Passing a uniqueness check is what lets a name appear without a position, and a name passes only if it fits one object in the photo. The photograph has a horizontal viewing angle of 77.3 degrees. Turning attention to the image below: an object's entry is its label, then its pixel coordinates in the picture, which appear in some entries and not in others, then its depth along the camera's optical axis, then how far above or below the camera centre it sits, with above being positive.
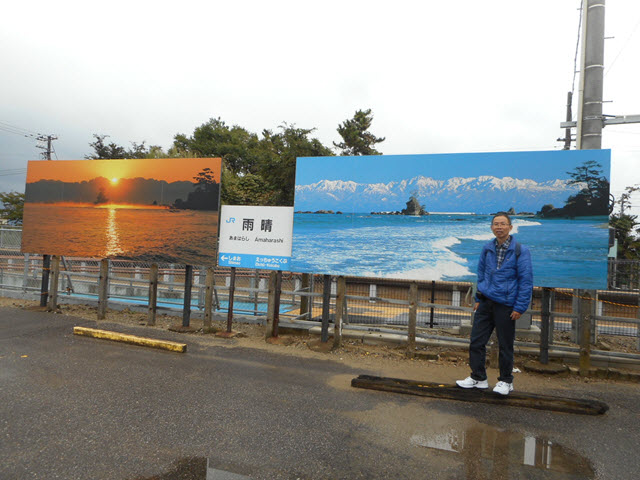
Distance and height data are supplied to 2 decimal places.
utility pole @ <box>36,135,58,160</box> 49.46 +10.11
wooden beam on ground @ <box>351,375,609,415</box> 4.45 -1.70
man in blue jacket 4.60 -0.54
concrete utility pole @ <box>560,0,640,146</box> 7.04 +3.21
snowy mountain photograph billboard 5.89 +0.58
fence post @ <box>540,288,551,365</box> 6.04 -1.12
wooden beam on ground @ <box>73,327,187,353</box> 6.54 -1.86
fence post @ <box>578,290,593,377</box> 5.84 -1.18
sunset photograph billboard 7.98 +0.45
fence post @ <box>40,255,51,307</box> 9.63 -1.34
